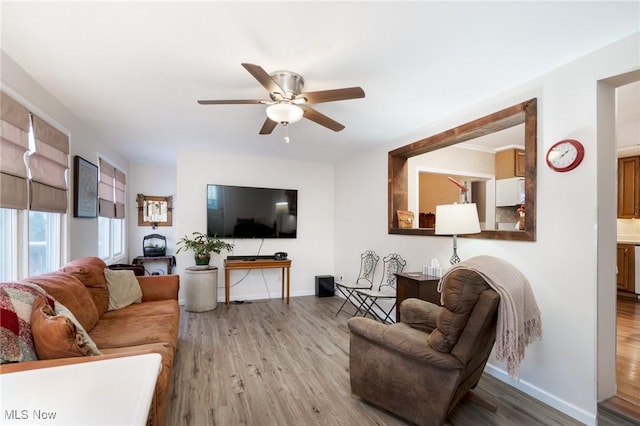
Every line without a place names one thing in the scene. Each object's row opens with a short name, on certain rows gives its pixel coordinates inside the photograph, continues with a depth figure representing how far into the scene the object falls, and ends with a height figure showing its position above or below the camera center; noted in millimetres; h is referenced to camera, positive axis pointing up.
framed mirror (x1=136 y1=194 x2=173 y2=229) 5797 +54
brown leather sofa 1646 -874
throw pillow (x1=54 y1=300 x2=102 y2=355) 1424 -622
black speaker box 5203 -1298
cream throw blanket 1647 -553
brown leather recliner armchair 1629 -892
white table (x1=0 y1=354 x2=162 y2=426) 758 -533
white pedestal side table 4188 -1077
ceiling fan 2035 +843
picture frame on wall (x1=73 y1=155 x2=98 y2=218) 3156 +298
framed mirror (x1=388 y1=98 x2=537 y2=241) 2377 +607
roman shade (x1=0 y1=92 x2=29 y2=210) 1993 +444
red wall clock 2033 +416
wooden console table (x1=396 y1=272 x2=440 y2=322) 2908 -753
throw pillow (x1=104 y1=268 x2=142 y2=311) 2773 -736
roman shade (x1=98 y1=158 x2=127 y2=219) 4191 +359
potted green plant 4383 -484
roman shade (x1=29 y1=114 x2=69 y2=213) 2387 +404
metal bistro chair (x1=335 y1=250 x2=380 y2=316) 4219 -909
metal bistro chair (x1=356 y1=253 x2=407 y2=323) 3745 -1013
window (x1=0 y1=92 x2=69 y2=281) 2078 +171
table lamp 2545 -59
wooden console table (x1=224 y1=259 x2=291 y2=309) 4457 -801
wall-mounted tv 4734 +26
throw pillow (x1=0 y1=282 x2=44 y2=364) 1250 -500
